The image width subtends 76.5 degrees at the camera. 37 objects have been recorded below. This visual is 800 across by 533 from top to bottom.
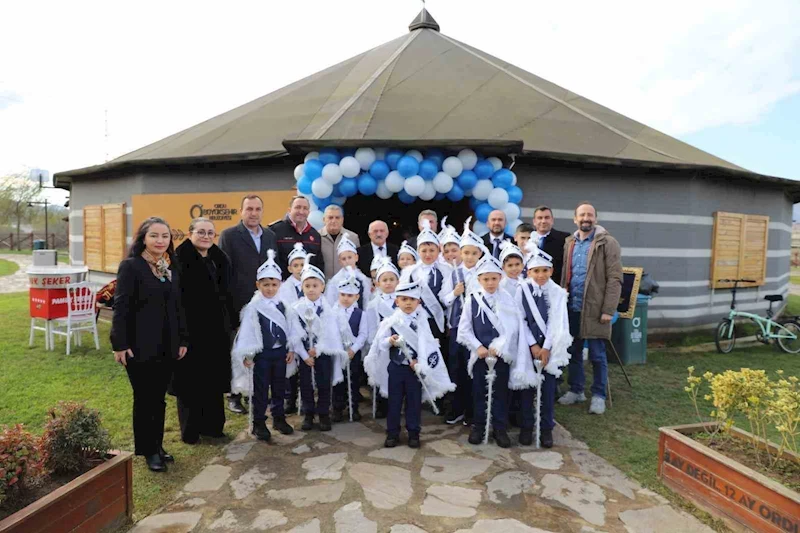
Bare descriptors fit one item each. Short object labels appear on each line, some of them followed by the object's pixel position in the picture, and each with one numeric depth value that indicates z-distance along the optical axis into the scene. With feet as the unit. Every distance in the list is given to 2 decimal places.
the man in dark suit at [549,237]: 19.13
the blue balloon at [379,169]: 22.76
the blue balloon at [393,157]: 22.82
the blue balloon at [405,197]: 23.76
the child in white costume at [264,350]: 15.19
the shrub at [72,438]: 9.90
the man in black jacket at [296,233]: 18.80
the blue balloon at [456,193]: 23.39
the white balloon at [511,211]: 23.17
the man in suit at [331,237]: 19.71
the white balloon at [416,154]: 22.88
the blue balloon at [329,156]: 22.59
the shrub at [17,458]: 8.60
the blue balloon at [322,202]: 23.27
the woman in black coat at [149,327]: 12.32
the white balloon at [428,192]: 23.08
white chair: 26.25
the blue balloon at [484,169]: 23.08
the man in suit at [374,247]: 19.83
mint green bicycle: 28.63
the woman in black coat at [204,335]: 14.48
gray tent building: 28.78
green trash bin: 25.27
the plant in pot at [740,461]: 9.89
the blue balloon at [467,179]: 23.08
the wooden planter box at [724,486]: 9.62
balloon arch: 22.54
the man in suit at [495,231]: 19.13
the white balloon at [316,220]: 22.77
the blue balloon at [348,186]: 22.82
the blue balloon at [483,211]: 23.18
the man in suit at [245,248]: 17.25
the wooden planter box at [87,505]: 8.51
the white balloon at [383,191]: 23.21
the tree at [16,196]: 140.77
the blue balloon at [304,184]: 22.90
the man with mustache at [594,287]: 17.81
